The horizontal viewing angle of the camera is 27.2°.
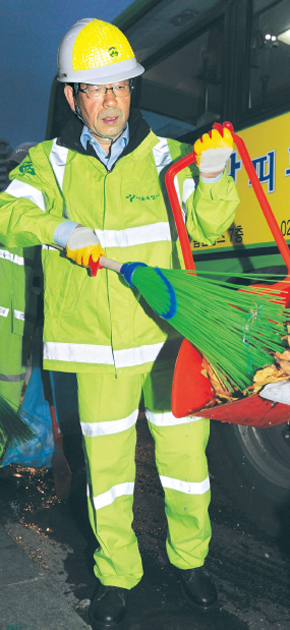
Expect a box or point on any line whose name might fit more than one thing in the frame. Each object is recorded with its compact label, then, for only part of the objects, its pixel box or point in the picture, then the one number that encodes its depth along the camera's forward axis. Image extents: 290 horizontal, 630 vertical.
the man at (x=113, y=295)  2.24
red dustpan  1.97
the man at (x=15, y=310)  3.51
